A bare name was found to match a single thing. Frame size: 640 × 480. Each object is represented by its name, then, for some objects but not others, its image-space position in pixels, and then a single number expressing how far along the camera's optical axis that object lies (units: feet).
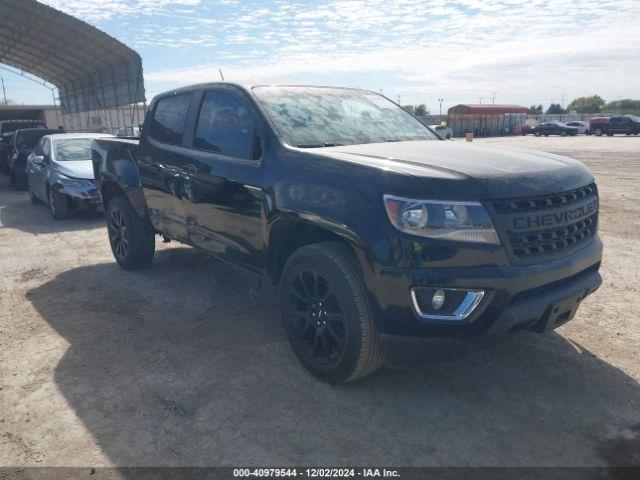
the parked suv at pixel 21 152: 43.41
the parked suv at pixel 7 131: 54.26
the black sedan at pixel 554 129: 146.72
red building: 166.35
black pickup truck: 8.55
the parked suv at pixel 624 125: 127.34
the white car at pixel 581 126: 145.87
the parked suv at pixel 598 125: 134.63
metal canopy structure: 70.23
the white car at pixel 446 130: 115.60
